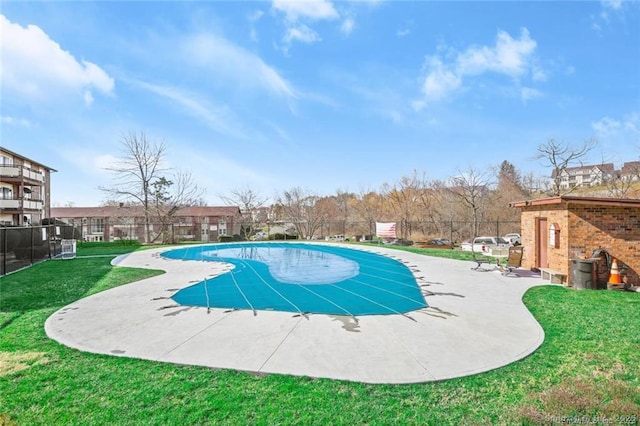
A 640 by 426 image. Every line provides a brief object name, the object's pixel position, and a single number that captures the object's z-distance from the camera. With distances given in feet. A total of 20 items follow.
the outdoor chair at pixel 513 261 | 31.01
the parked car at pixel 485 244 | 55.31
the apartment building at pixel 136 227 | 123.85
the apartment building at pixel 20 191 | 87.05
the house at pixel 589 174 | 88.02
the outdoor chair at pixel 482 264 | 33.45
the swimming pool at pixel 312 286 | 19.51
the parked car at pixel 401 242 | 67.10
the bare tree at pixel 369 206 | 107.86
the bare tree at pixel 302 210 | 99.35
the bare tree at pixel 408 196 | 101.14
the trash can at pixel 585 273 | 23.53
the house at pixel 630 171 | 78.59
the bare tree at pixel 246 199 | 103.81
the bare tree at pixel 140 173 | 81.41
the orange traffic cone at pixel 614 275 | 23.48
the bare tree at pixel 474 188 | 87.15
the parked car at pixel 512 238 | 64.40
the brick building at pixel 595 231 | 24.32
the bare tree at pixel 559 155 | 77.71
